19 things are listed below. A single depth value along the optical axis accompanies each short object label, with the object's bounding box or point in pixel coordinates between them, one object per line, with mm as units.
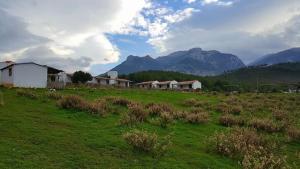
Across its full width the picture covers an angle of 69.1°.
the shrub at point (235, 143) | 9112
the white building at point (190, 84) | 75200
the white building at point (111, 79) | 70519
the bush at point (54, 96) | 17559
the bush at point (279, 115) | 17999
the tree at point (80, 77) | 52136
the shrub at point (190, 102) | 21930
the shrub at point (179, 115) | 14192
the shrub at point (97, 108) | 13028
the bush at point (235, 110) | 18917
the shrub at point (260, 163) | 7489
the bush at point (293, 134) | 12631
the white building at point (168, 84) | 79180
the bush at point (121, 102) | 16997
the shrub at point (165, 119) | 11932
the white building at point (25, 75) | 33156
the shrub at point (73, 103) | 13622
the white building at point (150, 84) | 79950
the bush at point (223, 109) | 18710
